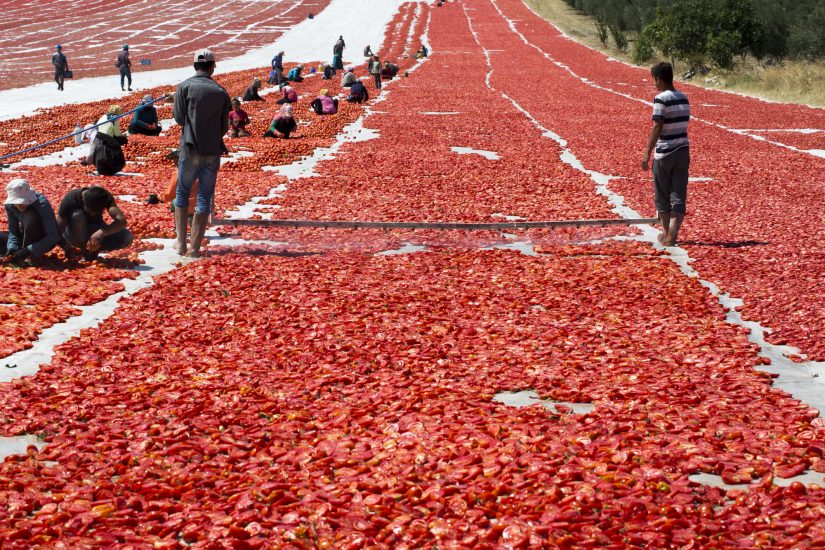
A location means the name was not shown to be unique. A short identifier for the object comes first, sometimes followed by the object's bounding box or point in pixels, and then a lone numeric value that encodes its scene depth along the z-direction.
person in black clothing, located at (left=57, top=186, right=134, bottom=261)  11.94
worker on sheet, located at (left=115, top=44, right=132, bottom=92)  43.75
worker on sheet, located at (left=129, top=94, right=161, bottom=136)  27.45
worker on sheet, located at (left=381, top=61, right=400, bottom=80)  53.97
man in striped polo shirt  12.91
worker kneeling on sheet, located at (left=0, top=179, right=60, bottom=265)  11.56
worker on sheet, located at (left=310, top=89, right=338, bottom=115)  34.53
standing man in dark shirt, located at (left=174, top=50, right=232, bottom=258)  11.83
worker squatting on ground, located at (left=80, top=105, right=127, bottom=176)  20.19
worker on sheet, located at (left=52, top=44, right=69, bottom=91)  41.75
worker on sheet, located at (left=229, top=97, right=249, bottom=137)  27.98
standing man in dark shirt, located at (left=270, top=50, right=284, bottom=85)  49.59
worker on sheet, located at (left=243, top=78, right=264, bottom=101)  38.37
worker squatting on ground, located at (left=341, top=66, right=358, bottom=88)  44.03
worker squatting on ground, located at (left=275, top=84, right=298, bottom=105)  34.83
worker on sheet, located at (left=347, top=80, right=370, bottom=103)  39.75
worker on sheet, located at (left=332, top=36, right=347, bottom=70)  56.19
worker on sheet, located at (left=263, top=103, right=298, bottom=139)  27.98
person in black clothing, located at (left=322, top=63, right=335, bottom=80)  53.81
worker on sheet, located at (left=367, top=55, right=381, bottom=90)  47.03
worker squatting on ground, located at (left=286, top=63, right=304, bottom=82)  49.72
